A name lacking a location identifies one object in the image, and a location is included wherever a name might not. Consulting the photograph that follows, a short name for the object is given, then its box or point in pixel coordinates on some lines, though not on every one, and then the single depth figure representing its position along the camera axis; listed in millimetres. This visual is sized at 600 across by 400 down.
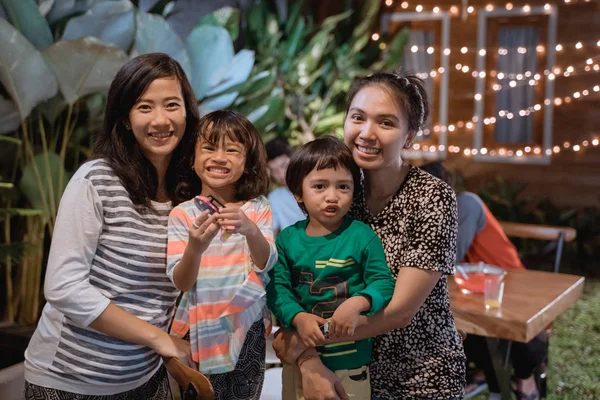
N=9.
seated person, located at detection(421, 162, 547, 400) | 3027
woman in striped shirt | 1373
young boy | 1434
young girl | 1403
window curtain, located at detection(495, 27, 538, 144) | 7066
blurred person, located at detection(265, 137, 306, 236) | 3543
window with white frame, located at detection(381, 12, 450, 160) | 7383
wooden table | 2248
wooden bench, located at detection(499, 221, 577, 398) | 3635
